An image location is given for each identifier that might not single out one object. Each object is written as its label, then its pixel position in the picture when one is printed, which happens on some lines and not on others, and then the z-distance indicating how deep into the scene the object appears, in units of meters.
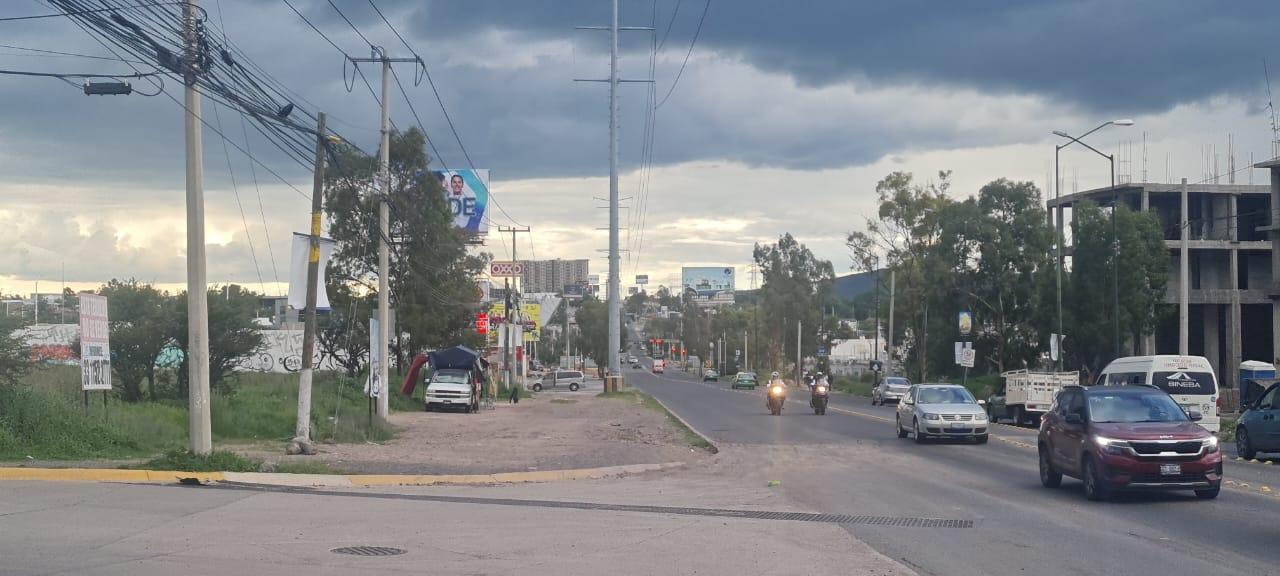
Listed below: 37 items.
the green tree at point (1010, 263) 68.62
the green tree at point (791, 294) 117.81
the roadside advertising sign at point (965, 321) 63.69
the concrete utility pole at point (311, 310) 24.58
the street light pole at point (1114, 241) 45.31
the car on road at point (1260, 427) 23.15
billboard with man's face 66.12
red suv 15.72
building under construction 72.06
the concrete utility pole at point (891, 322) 81.62
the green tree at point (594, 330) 148.00
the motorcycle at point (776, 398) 44.41
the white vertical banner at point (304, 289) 25.48
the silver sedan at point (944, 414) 28.89
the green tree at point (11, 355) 21.95
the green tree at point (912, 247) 81.94
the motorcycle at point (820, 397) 44.94
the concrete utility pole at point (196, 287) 18.78
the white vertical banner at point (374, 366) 31.42
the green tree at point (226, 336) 33.62
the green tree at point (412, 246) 53.25
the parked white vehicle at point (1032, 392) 39.59
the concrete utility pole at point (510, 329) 68.56
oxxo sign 68.56
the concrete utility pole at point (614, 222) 59.97
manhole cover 11.37
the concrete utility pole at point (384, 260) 34.09
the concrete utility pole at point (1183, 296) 44.46
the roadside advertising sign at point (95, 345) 21.23
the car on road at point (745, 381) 90.25
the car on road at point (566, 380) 89.18
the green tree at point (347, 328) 55.34
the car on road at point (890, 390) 60.84
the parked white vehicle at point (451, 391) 47.75
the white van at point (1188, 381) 29.36
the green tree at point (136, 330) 31.78
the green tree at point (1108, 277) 59.06
